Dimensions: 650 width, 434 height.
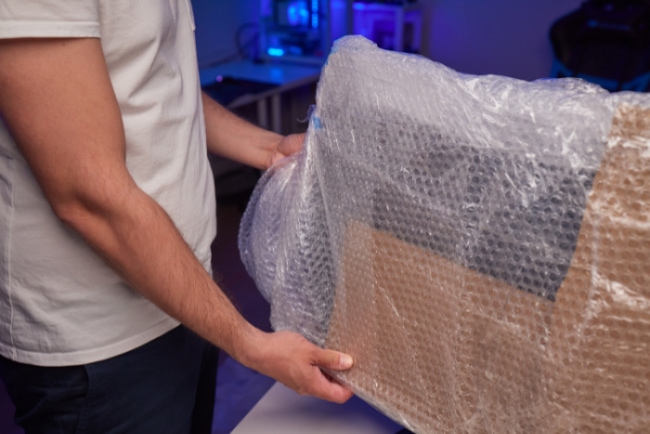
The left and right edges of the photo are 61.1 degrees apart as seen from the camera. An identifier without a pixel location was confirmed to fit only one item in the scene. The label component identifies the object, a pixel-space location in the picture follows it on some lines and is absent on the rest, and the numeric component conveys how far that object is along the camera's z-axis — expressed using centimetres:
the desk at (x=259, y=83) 249
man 54
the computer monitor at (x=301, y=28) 299
